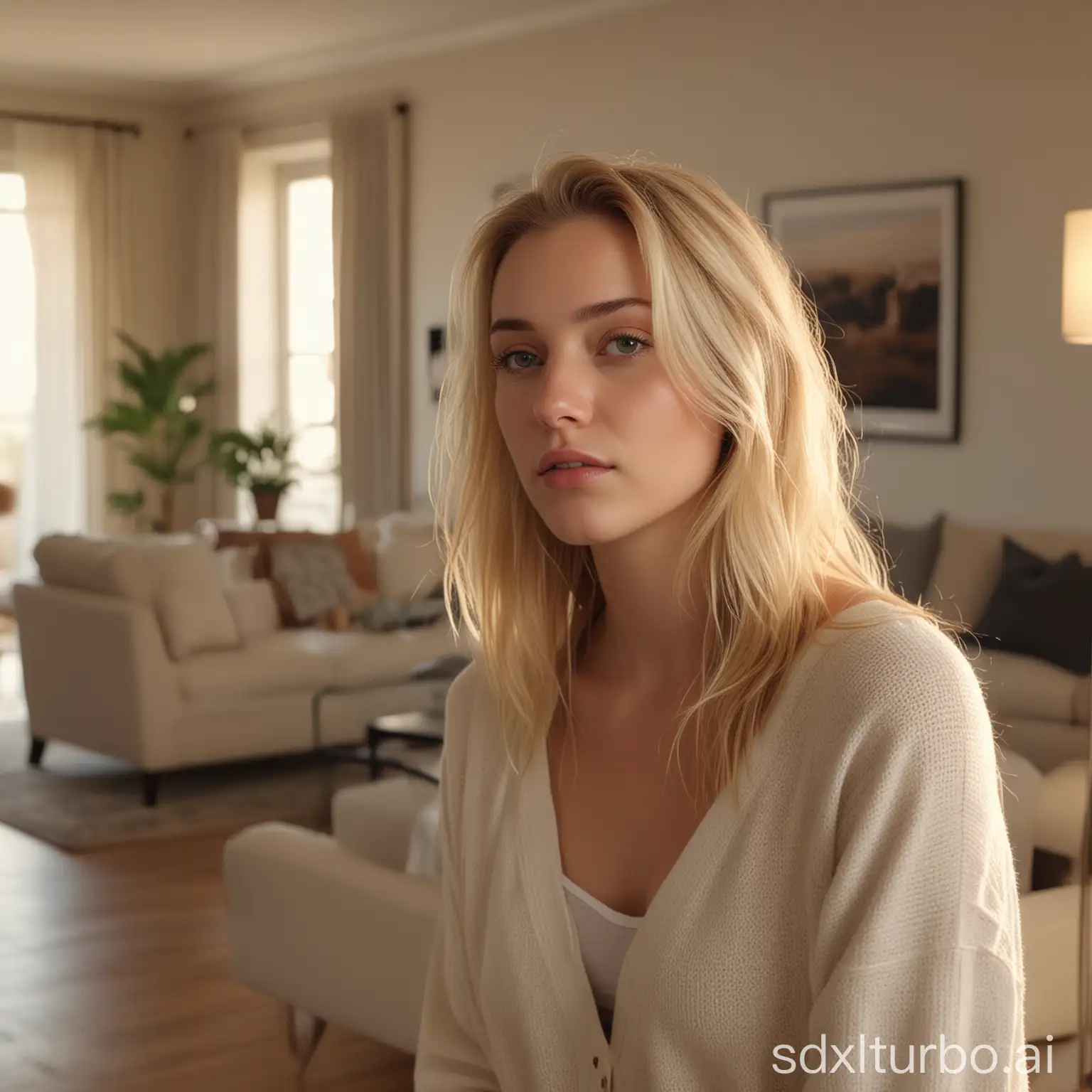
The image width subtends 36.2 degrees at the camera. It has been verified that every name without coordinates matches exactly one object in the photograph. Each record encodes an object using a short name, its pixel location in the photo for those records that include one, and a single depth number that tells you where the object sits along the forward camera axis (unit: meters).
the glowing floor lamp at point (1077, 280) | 4.32
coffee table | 4.95
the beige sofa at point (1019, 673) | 5.03
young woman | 1.13
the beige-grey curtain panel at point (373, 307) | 8.75
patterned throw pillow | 6.59
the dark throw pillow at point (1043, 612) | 5.33
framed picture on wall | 6.25
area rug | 5.44
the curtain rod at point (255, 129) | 8.67
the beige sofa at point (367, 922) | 2.70
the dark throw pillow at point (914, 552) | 6.04
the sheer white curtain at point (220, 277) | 9.95
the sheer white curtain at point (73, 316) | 9.94
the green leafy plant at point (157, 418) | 9.49
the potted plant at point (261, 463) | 8.92
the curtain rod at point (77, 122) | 9.73
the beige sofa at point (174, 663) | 5.83
